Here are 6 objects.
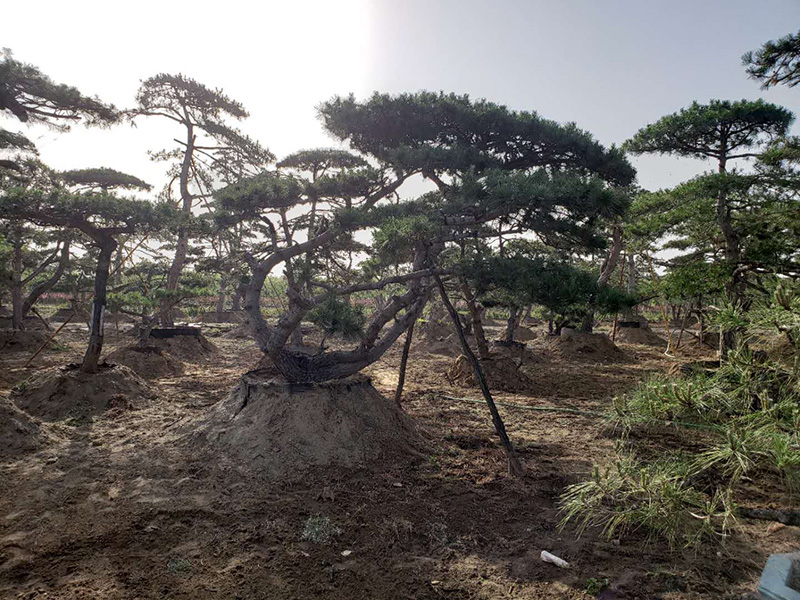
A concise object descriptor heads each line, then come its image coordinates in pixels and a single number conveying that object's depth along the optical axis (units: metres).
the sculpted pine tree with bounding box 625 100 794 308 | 11.88
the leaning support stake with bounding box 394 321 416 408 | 7.89
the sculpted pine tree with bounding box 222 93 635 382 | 5.80
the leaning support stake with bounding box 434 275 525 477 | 5.21
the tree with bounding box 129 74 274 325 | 16.09
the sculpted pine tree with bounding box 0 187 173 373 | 6.97
